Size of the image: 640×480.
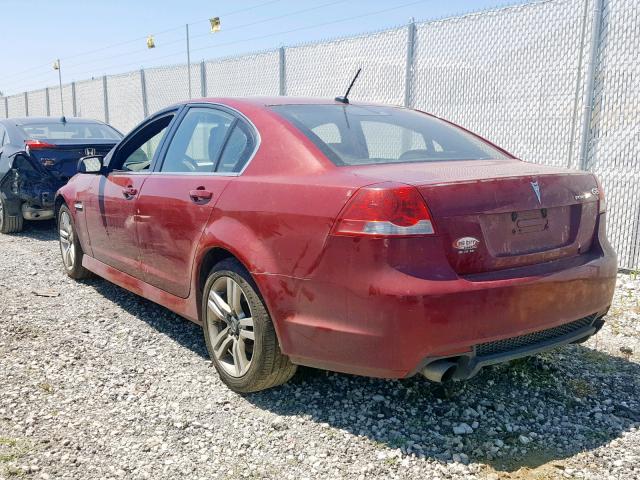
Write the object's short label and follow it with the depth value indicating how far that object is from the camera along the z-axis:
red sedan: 2.48
